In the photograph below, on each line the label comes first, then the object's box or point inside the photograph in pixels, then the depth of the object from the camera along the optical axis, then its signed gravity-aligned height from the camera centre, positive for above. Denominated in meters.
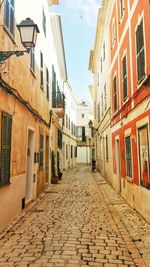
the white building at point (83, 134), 42.59 +3.11
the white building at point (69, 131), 27.51 +2.52
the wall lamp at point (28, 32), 5.66 +2.47
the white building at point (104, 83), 14.65 +4.28
